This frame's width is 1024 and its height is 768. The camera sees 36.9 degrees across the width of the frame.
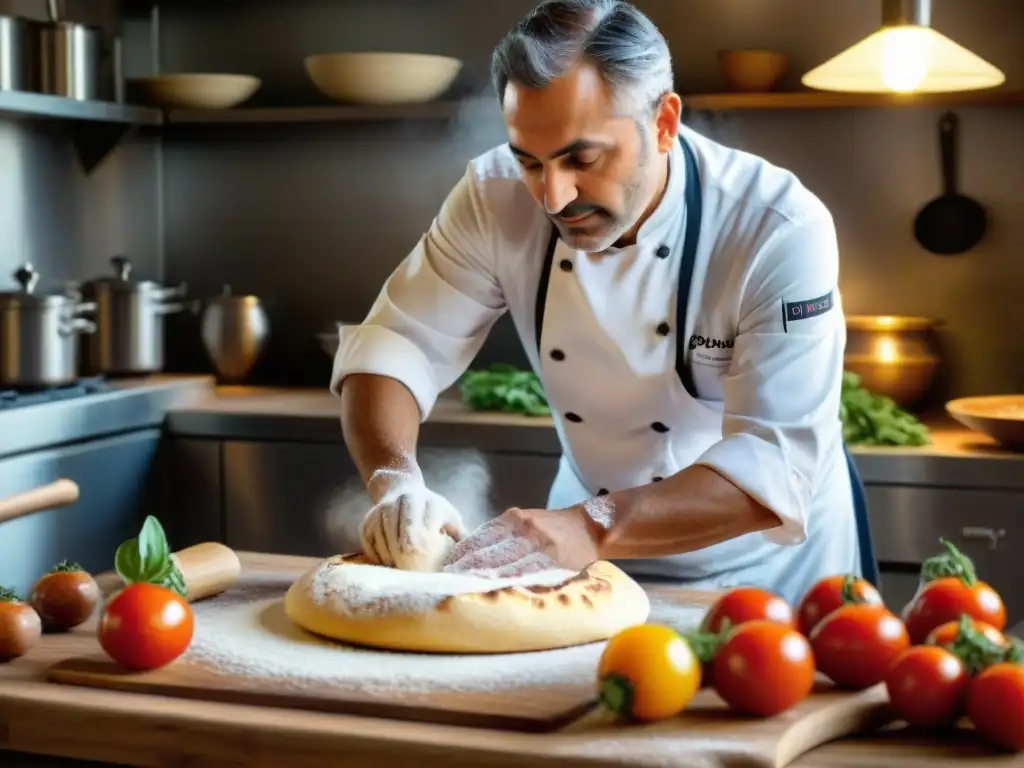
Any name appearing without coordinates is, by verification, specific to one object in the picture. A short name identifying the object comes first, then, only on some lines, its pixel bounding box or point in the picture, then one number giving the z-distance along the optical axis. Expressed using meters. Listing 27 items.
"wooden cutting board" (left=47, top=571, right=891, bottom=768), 1.34
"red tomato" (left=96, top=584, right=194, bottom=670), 1.53
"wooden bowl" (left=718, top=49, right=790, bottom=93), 3.48
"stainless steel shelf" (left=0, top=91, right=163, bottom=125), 3.23
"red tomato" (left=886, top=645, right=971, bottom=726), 1.36
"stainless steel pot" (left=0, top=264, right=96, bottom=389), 3.22
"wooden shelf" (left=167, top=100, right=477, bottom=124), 3.62
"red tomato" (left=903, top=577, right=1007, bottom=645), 1.54
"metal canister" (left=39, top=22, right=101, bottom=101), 3.49
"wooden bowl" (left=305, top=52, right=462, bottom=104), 3.61
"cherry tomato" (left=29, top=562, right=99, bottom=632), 1.72
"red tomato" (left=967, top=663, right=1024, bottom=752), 1.31
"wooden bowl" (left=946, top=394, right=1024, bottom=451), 2.95
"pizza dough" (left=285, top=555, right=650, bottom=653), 1.64
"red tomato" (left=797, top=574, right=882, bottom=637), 1.55
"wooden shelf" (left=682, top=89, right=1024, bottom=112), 3.32
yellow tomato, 1.36
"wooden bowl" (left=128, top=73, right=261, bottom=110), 3.79
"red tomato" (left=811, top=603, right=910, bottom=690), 1.47
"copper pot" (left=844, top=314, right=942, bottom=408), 3.31
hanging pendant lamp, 2.74
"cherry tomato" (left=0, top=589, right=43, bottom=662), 1.59
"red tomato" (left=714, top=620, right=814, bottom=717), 1.38
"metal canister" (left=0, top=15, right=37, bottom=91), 3.41
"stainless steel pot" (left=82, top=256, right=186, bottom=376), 3.60
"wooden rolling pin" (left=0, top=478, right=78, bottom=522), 1.74
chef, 1.88
